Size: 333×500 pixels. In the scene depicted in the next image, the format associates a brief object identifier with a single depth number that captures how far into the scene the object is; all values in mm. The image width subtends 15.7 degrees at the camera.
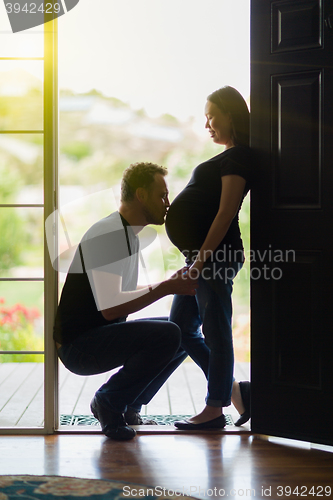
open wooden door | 5325
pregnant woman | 5412
